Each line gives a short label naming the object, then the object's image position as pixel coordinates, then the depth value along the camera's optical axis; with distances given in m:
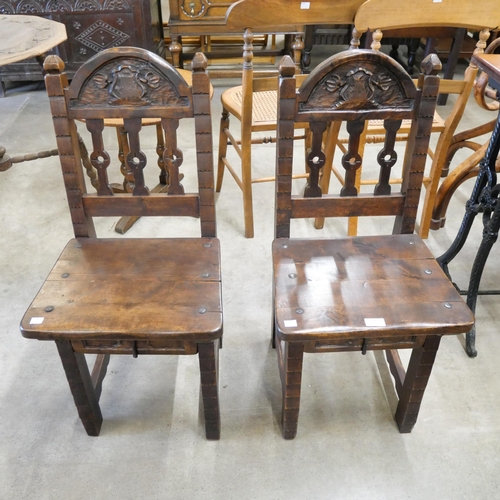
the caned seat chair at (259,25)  1.86
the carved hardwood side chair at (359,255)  1.21
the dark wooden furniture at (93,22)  3.60
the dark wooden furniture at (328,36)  4.32
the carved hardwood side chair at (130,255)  1.20
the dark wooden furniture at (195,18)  3.67
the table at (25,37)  1.95
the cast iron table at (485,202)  1.65
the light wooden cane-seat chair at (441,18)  1.87
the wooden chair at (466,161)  2.11
